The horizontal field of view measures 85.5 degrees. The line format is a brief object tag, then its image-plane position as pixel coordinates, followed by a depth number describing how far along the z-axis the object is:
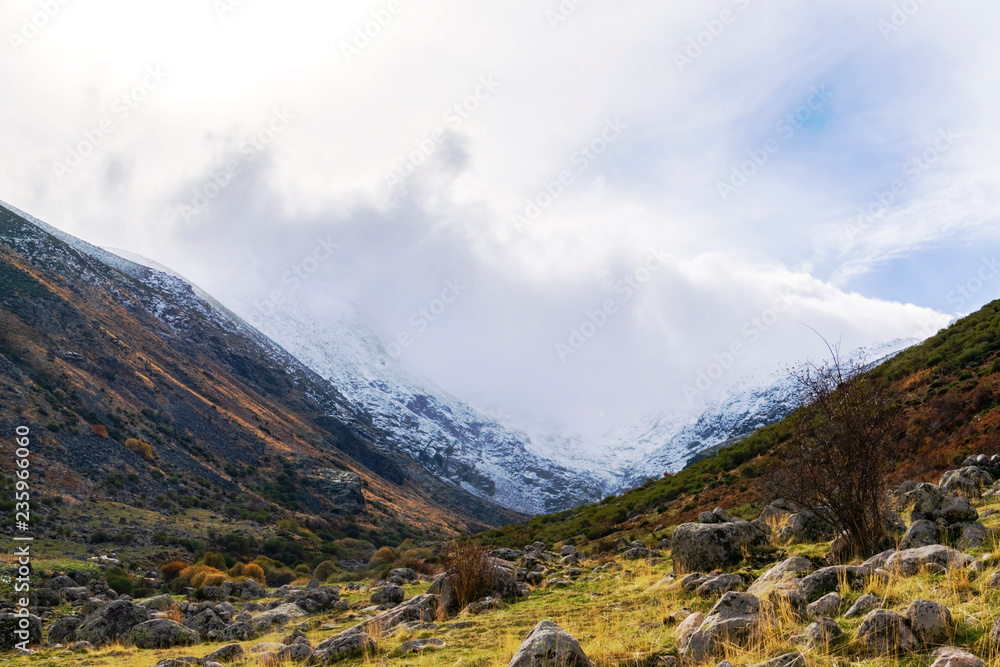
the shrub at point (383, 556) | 43.50
